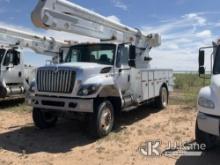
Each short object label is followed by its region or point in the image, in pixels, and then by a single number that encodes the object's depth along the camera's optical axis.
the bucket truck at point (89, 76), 4.34
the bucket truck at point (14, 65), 7.59
